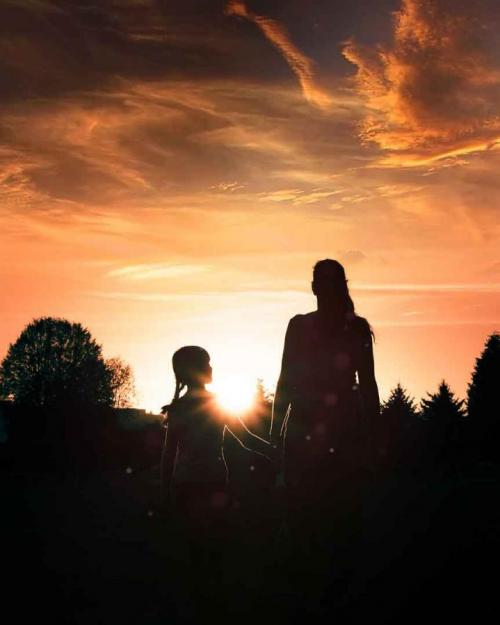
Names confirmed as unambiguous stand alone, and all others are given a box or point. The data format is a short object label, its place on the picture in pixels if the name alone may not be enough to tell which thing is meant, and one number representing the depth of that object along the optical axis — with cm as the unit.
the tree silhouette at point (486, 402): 7175
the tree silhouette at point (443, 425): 6925
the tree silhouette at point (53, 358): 7694
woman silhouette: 464
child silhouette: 575
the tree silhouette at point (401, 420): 6849
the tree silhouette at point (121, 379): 9388
